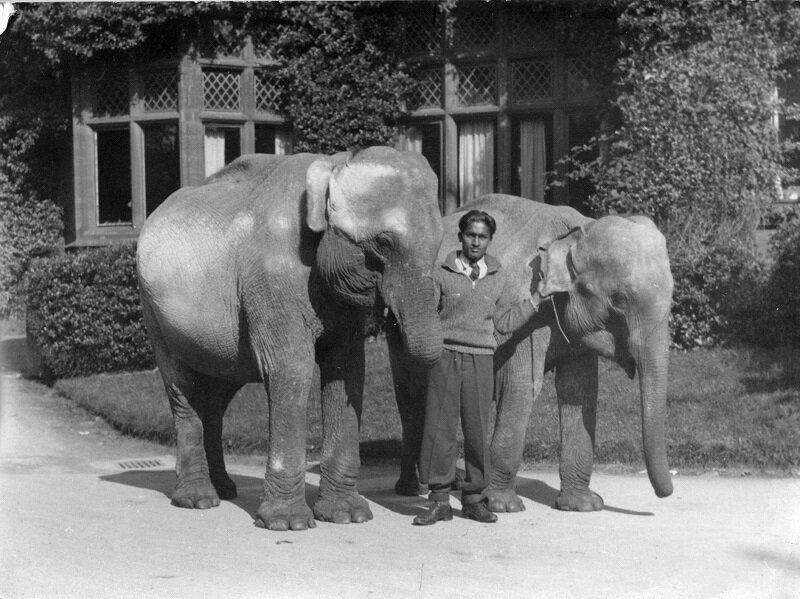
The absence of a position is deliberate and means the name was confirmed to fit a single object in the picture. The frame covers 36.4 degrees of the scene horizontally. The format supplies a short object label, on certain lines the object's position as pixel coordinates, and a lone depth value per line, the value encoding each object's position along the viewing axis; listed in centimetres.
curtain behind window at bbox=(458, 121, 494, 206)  1725
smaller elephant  745
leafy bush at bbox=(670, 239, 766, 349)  1344
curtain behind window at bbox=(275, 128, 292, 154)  1750
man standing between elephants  733
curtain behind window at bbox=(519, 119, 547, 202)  1683
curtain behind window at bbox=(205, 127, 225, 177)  1714
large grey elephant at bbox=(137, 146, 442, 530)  688
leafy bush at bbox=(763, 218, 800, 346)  1324
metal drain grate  1063
